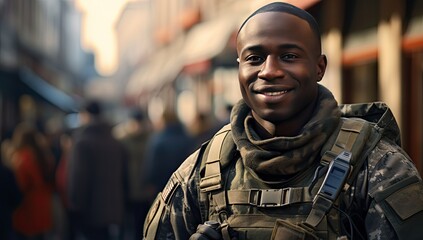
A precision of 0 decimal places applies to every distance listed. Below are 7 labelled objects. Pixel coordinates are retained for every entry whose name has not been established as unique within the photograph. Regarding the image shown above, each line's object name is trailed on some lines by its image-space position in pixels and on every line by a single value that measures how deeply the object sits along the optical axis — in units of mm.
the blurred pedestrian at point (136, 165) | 9617
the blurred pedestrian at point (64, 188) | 9227
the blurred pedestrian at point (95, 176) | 8570
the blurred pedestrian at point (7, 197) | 8504
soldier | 2691
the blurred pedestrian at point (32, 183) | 9555
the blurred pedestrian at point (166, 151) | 9180
